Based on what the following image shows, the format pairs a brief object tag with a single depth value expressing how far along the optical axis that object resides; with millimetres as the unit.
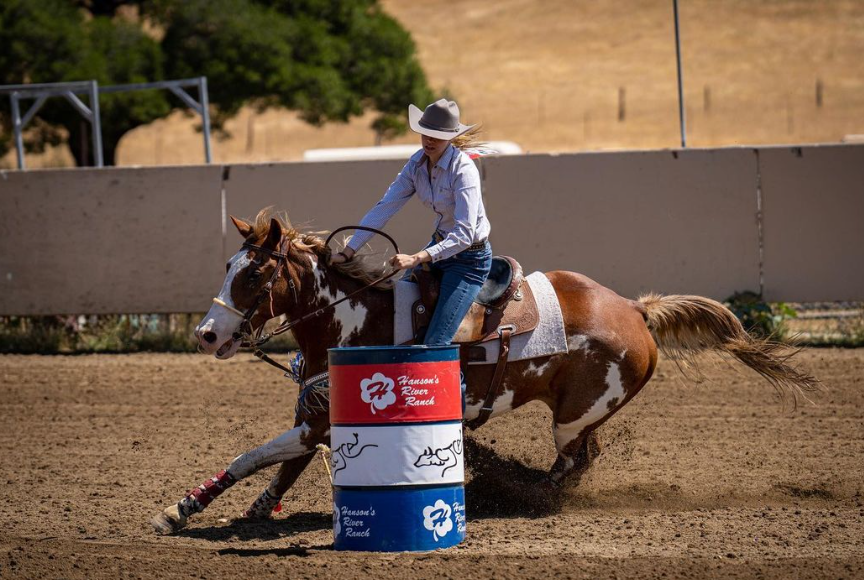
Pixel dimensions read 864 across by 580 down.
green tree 47312
